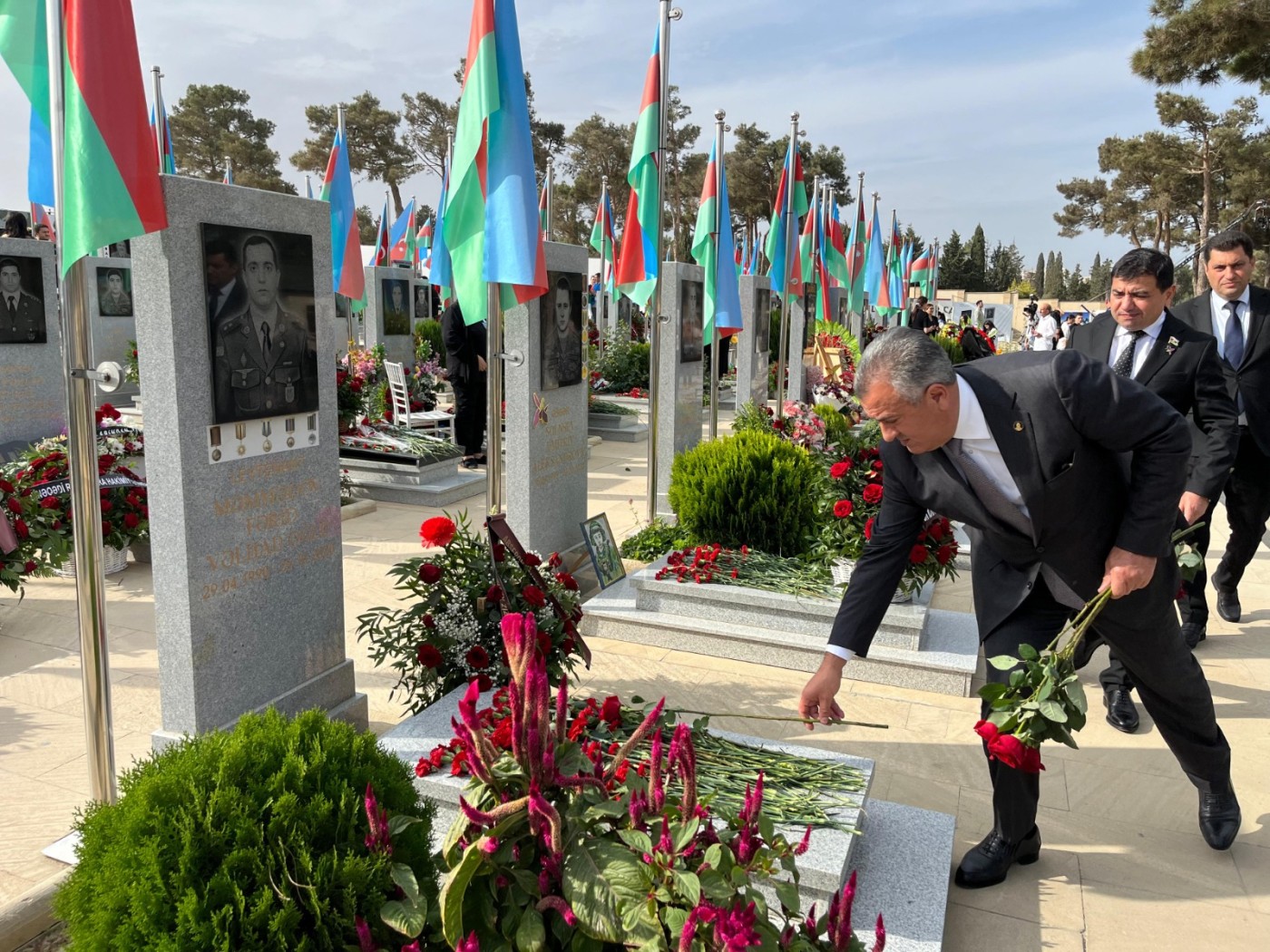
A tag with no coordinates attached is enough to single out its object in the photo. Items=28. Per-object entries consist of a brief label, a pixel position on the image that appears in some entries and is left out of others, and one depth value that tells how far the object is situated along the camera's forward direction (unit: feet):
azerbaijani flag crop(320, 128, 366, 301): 29.89
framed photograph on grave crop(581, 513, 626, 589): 18.47
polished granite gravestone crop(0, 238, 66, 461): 25.38
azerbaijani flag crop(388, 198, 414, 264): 78.12
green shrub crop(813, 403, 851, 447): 20.57
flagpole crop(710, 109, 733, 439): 27.37
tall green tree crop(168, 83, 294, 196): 124.06
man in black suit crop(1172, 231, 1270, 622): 15.16
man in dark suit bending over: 8.04
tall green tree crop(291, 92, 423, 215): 132.26
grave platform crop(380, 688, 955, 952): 8.54
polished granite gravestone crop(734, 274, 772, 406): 33.04
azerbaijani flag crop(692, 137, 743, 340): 27.53
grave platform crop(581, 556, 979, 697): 15.35
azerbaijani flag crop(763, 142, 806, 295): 37.50
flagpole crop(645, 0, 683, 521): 22.97
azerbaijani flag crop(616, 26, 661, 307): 23.68
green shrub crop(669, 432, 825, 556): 19.07
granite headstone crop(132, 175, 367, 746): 10.02
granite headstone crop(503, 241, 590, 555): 17.95
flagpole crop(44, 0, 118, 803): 8.68
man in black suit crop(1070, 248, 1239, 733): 12.99
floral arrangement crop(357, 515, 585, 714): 12.30
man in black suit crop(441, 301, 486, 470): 31.89
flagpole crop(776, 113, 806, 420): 36.20
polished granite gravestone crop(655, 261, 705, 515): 24.95
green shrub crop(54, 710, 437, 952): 5.42
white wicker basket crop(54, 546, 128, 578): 19.99
